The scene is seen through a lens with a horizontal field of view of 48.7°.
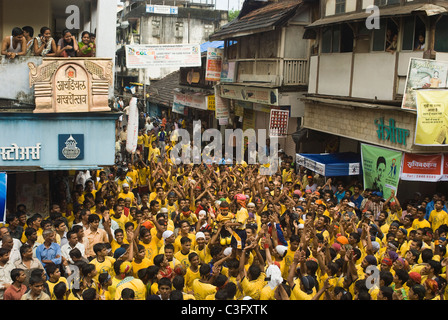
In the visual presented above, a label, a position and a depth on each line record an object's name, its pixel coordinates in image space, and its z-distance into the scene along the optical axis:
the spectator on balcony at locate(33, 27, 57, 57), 9.41
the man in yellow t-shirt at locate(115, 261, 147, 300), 5.99
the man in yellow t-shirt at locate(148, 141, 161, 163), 14.84
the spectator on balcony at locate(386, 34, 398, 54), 12.19
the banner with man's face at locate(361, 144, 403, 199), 11.78
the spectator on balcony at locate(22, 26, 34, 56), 9.50
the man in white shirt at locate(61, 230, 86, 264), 7.56
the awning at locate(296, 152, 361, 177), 13.34
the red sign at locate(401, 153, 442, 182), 11.52
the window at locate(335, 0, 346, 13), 14.17
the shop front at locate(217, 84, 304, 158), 17.41
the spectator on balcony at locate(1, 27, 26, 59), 9.41
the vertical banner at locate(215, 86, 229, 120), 23.25
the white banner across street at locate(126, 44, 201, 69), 16.27
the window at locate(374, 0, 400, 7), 12.11
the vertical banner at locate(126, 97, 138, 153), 12.05
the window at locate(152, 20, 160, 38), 38.03
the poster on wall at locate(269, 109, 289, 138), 17.33
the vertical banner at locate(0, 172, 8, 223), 8.41
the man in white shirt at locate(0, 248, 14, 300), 6.63
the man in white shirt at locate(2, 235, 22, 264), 7.05
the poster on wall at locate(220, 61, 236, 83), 21.57
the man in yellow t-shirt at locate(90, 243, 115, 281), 6.79
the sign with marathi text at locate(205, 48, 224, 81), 23.08
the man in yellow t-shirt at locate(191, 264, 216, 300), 6.22
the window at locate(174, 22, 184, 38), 39.00
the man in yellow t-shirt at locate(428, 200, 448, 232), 10.02
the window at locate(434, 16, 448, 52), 11.26
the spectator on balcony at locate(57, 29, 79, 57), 9.59
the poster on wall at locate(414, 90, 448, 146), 10.90
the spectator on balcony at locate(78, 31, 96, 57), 9.70
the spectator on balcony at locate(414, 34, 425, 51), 11.42
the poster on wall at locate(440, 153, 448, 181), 11.52
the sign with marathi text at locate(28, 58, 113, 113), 9.22
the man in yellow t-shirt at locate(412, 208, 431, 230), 9.58
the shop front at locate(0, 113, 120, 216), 9.22
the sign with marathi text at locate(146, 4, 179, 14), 37.19
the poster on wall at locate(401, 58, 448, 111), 11.01
